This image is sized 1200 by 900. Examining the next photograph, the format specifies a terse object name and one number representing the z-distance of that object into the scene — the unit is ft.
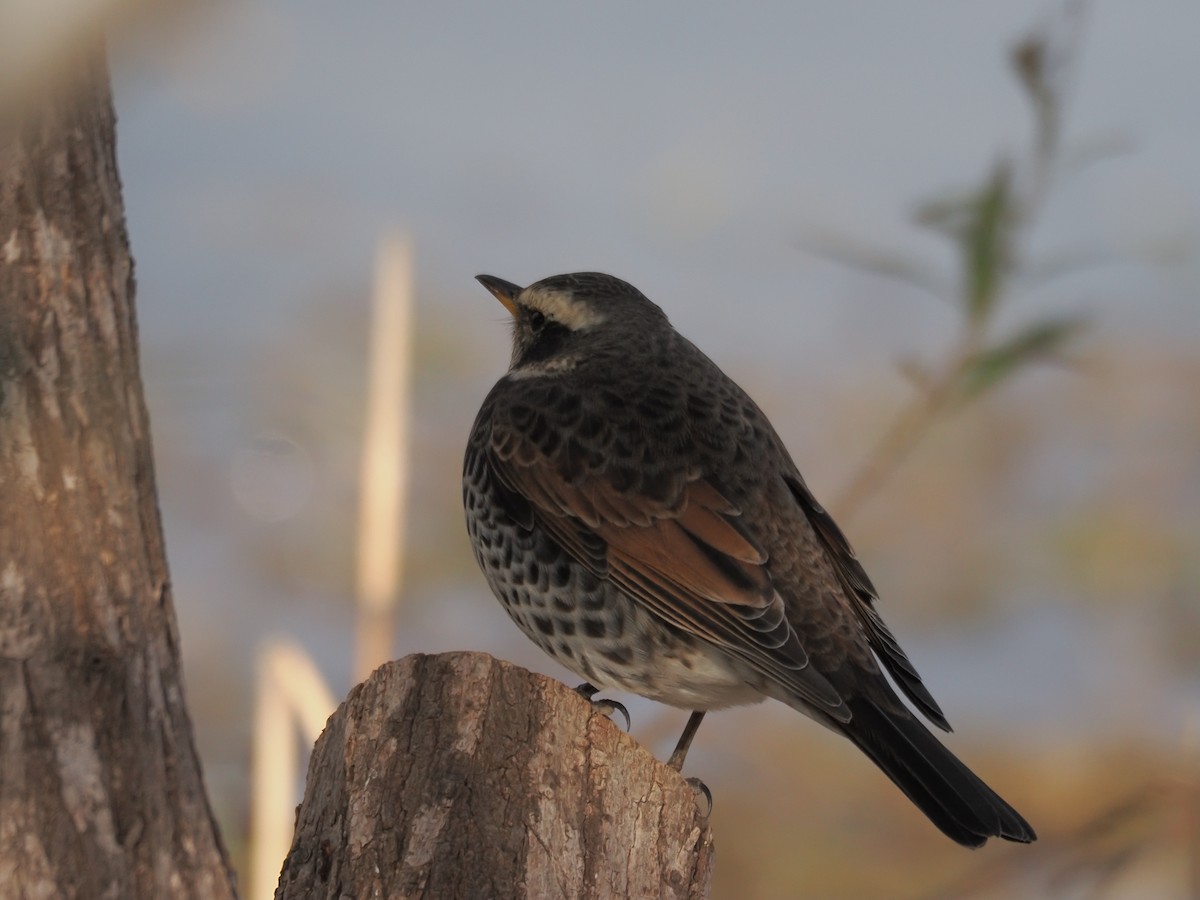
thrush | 23.61
